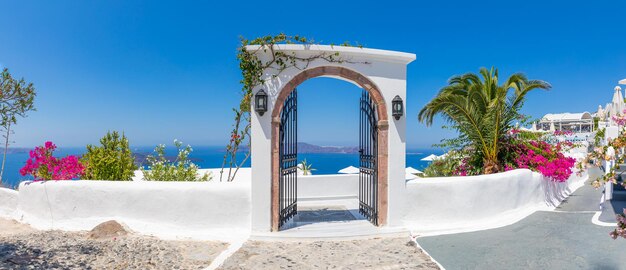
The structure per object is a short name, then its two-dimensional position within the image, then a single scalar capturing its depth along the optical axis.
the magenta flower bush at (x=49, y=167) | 6.80
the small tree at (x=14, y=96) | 8.84
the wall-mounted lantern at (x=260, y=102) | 5.80
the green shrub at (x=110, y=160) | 6.94
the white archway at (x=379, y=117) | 5.89
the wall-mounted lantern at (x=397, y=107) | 6.07
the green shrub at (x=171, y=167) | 7.86
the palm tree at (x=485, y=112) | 8.41
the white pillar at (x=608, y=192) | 7.91
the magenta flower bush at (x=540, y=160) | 8.67
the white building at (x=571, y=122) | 29.09
